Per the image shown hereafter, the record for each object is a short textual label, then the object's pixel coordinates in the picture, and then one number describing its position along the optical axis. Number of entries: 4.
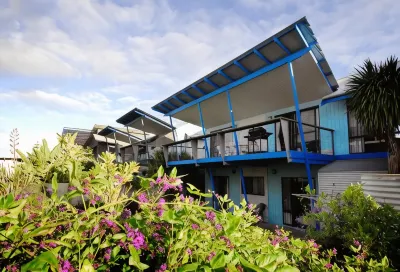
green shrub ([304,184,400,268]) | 2.97
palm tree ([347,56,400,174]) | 7.62
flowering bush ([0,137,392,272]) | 1.02
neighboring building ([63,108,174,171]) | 18.36
